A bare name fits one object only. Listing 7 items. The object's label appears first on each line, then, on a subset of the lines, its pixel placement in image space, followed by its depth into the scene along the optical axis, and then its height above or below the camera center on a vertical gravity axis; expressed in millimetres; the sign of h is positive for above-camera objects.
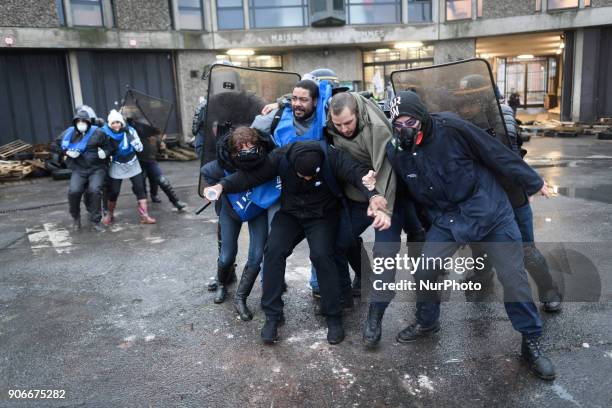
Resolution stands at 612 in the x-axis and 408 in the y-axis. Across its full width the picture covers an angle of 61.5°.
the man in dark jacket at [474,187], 3176 -667
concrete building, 15656 +1499
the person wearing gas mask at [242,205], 3742 -917
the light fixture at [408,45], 19388 +1399
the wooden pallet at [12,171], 12305 -1689
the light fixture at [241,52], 18886 +1364
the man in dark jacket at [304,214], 3645 -909
